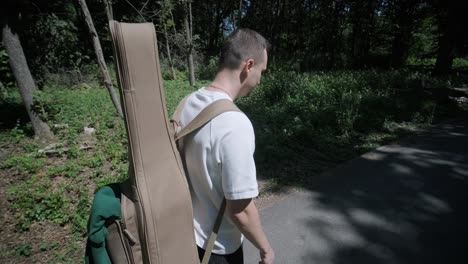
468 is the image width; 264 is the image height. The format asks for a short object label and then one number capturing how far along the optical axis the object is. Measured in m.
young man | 1.12
